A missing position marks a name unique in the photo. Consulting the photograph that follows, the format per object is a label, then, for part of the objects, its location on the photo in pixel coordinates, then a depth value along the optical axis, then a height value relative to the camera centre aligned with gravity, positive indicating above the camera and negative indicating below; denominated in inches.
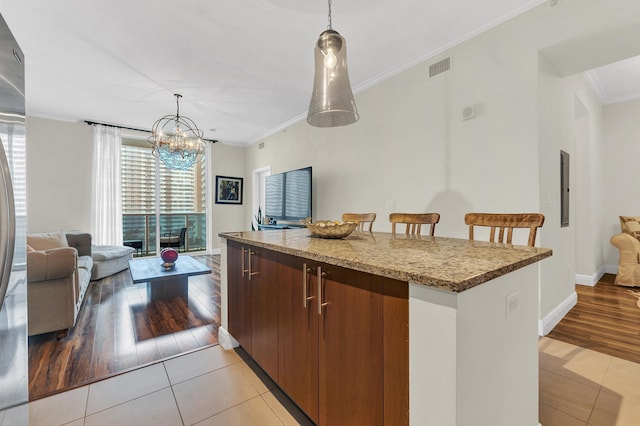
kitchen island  30.9 -15.4
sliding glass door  226.7 +9.8
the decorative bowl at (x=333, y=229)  64.4 -3.9
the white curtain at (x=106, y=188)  202.7 +17.6
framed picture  262.7 +21.7
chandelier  154.4 +36.2
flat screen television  177.3 +11.9
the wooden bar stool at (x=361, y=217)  100.7 -1.8
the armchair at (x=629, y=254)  141.6 -20.9
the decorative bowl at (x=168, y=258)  131.3 -21.9
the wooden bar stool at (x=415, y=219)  78.7 -1.9
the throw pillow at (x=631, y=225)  147.4 -6.2
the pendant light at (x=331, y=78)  68.3 +33.7
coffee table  119.6 -27.4
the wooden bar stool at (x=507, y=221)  57.0 -1.9
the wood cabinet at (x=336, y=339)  36.3 -20.5
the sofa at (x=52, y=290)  84.2 -24.7
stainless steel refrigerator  38.4 -3.9
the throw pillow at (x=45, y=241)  124.3 -13.9
